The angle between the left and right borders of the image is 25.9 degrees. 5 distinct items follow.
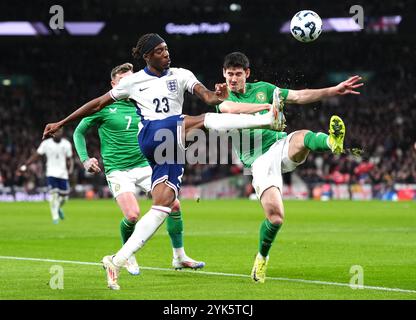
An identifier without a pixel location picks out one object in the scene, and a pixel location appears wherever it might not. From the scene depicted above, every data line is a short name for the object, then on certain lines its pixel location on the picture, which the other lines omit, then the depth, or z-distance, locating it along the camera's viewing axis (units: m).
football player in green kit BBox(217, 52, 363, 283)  10.20
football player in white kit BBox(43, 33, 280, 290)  9.32
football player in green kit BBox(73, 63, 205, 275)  11.58
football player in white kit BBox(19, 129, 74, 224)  24.09
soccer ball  11.05
